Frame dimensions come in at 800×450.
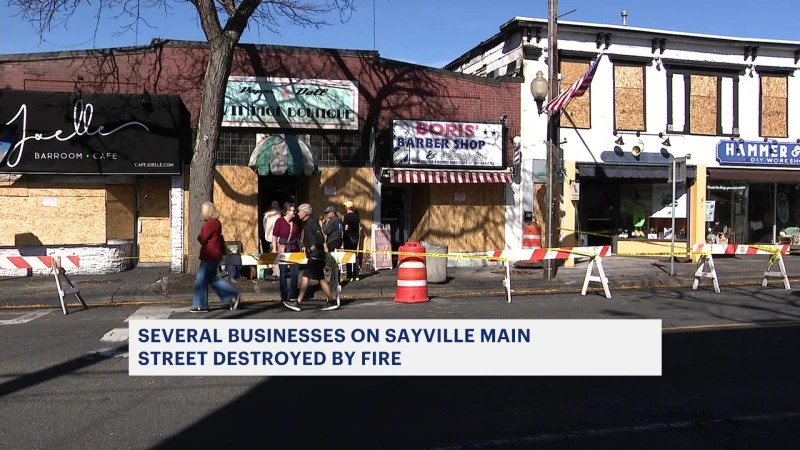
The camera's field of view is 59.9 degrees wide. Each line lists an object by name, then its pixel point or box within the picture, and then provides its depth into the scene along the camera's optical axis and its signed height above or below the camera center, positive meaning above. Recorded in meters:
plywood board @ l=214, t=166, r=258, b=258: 16.12 +0.52
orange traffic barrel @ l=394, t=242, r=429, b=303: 11.80 -0.88
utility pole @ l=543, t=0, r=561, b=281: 14.59 +1.96
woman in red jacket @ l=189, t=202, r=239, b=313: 10.10 -0.50
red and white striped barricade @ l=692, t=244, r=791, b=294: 13.42 -0.52
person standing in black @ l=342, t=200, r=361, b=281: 14.60 -0.19
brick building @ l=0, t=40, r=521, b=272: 15.43 +1.77
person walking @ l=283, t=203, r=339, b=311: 10.74 -0.37
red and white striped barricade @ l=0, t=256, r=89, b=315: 10.88 -0.61
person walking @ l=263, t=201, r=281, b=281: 14.50 +0.05
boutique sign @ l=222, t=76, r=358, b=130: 16.05 +2.88
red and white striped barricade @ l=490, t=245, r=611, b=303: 12.17 -0.52
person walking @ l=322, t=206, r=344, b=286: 11.76 -0.15
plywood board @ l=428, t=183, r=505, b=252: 17.53 +0.19
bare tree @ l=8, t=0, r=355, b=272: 13.00 +2.63
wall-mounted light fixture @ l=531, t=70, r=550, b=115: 15.53 +3.10
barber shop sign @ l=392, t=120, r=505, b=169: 16.78 +2.01
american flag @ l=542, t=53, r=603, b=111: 14.66 +2.90
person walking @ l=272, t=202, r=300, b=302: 11.25 -0.25
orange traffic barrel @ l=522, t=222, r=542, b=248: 16.80 -0.25
